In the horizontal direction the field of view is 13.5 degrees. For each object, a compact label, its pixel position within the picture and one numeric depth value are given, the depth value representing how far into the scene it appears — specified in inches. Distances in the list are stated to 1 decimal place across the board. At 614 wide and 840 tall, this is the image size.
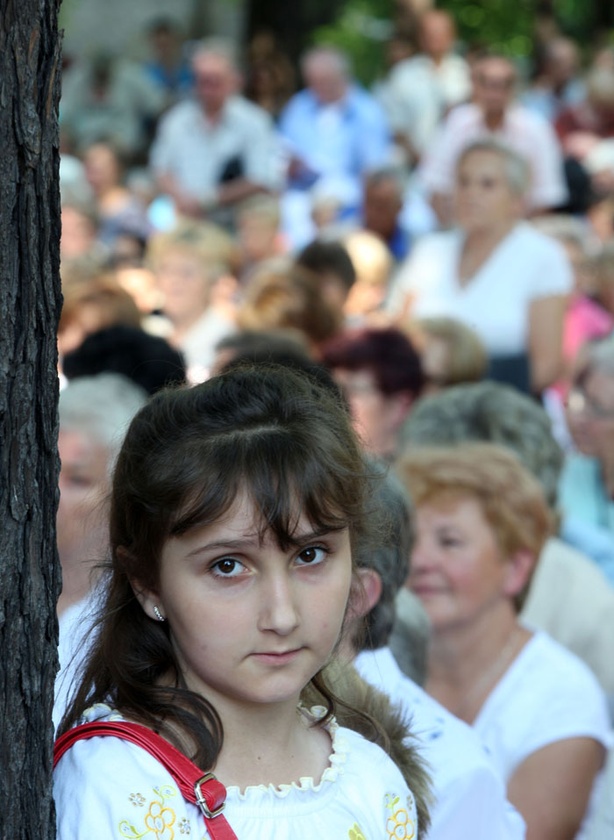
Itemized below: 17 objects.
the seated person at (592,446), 367.3
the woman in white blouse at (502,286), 473.9
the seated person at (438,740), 176.2
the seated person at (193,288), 503.5
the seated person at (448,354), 407.2
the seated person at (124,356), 323.5
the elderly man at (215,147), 756.1
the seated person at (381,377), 375.4
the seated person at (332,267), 540.5
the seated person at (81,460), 195.4
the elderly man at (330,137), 780.9
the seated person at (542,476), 289.5
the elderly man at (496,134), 634.7
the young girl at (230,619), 118.5
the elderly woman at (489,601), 241.5
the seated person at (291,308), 449.3
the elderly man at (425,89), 890.0
